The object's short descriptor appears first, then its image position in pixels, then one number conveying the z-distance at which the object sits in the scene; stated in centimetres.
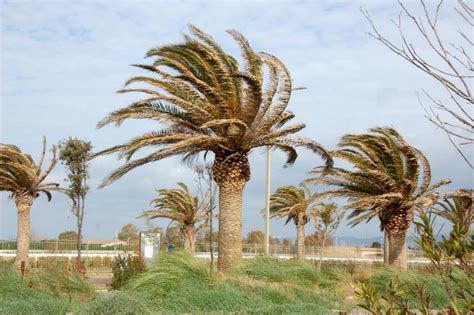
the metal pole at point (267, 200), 2381
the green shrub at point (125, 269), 1680
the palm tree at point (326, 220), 3725
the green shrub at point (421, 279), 1582
